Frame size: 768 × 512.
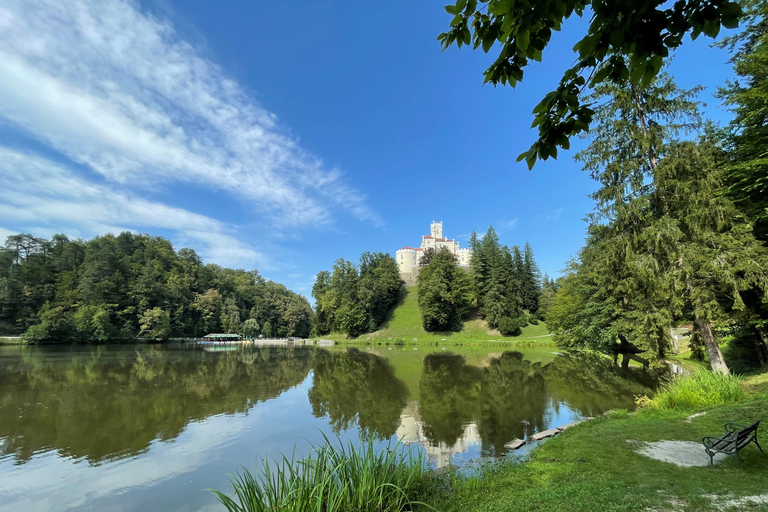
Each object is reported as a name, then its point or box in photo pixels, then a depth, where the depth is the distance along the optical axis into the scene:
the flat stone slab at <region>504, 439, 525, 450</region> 7.84
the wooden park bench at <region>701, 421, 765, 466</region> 4.66
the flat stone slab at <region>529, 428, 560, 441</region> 8.23
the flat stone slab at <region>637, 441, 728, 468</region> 5.08
